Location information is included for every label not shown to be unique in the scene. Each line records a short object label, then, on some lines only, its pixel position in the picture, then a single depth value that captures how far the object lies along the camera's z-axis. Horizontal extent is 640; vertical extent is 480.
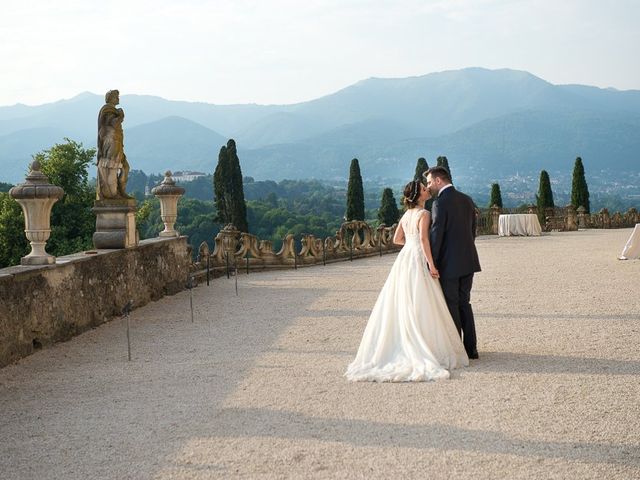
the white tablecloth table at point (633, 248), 20.00
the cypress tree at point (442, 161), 40.27
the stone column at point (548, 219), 42.03
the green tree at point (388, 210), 47.60
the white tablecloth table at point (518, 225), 34.81
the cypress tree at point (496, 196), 45.92
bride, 7.38
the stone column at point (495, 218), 39.53
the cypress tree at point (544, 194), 47.47
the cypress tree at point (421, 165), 40.92
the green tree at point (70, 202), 38.19
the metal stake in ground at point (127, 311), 8.30
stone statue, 12.30
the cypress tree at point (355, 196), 44.32
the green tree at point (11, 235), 37.44
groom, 7.88
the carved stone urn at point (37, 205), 9.17
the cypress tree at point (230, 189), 42.22
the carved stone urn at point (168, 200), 15.47
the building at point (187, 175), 171.40
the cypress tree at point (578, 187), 48.91
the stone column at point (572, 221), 41.44
